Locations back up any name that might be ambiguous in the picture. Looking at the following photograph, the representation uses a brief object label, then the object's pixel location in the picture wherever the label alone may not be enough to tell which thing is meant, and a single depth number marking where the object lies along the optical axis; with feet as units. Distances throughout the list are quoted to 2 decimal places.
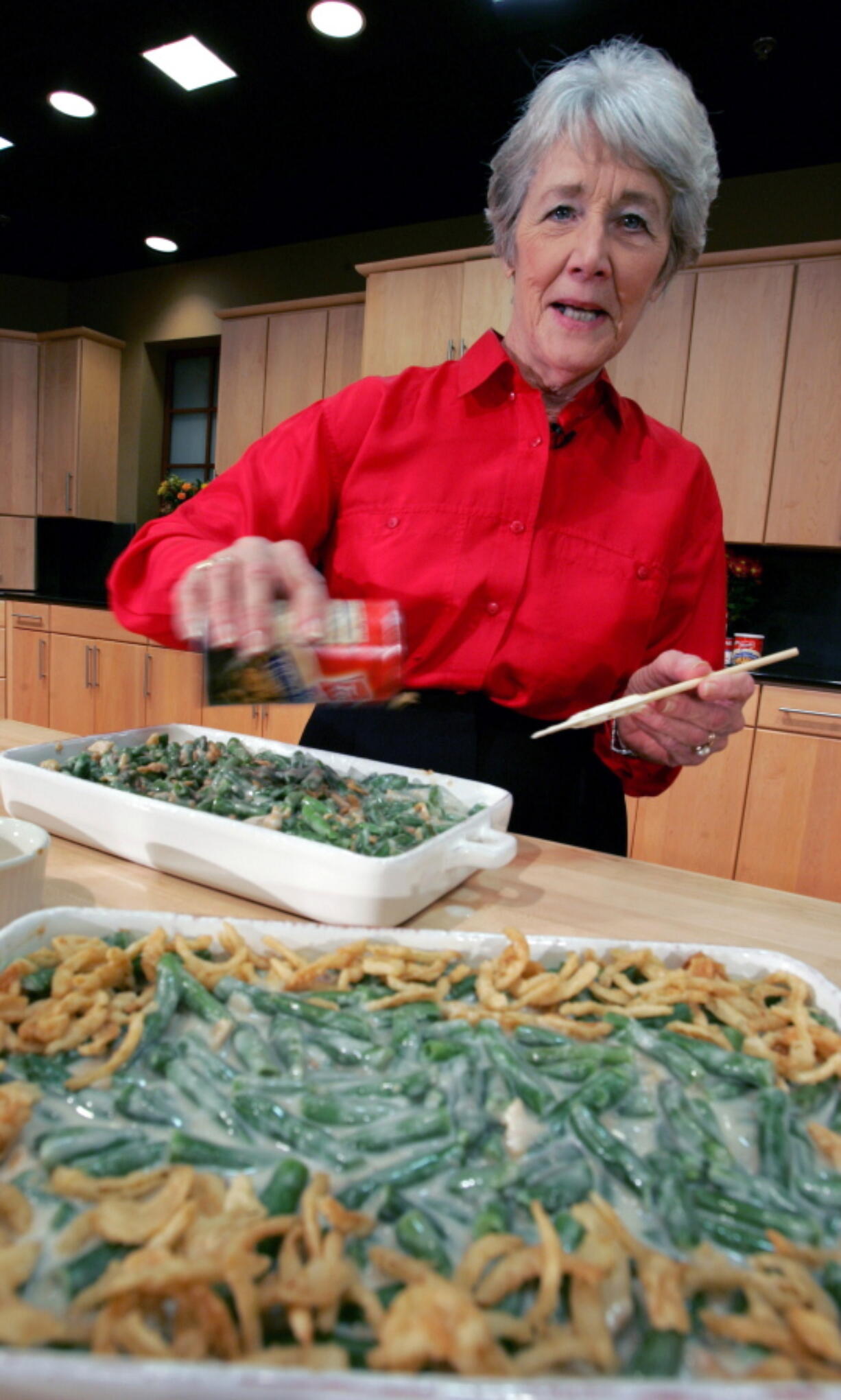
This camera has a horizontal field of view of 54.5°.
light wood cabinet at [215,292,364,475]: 14.14
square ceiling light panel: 9.55
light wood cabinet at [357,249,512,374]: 11.89
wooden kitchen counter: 3.20
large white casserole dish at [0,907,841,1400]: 1.05
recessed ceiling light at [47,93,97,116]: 10.80
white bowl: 2.69
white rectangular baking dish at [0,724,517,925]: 2.91
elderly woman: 4.30
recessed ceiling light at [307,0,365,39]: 8.48
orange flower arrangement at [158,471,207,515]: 16.57
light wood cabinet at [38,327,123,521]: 17.01
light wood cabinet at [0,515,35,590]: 17.63
